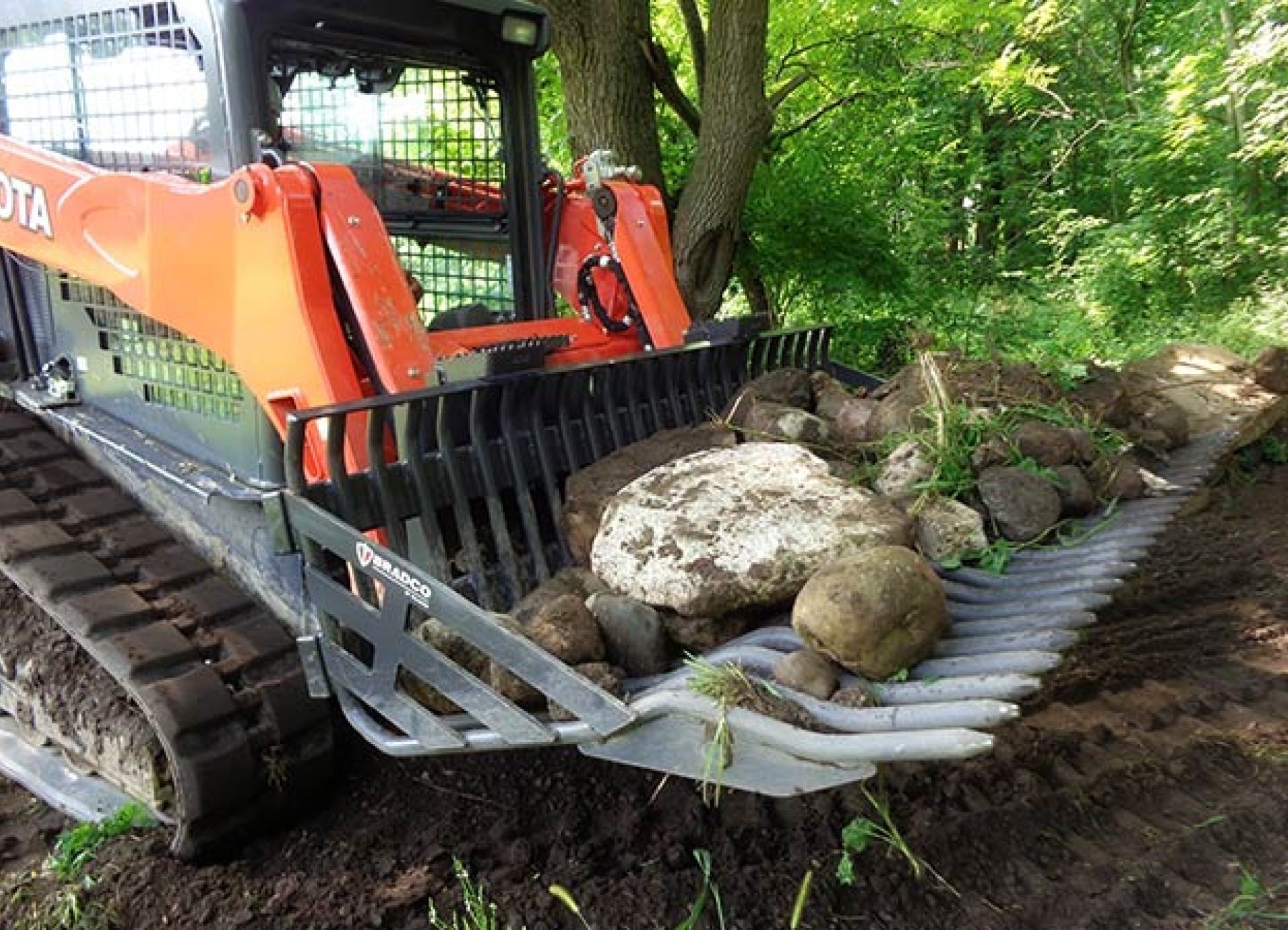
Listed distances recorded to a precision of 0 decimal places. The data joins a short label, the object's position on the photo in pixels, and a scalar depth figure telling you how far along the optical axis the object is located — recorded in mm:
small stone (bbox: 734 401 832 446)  3227
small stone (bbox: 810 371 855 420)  3479
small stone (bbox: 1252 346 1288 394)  5410
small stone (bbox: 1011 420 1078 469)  2939
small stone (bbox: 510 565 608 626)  2570
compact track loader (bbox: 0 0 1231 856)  2268
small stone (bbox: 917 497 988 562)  2650
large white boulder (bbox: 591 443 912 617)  2453
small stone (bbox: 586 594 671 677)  2439
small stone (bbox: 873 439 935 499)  2838
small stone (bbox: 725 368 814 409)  3500
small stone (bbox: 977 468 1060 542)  2723
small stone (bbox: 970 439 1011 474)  2879
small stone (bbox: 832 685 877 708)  1990
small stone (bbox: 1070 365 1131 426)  3443
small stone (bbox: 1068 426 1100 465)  2984
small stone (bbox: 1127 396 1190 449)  3805
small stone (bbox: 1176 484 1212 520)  4758
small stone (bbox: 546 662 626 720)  2221
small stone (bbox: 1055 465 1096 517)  2857
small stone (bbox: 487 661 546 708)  2363
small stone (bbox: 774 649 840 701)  2066
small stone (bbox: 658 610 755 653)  2482
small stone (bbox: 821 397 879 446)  3283
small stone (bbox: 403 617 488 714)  2447
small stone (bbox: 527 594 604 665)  2312
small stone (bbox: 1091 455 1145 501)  3004
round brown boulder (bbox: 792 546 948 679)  2064
